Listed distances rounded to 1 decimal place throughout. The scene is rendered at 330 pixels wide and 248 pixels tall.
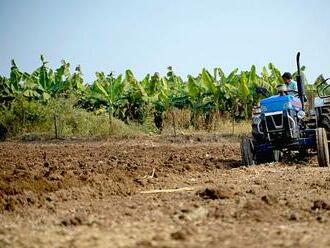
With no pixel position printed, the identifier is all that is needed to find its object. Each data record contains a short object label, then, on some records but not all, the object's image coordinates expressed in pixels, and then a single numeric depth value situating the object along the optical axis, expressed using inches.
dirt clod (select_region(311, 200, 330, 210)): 404.6
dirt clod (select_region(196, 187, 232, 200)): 464.4
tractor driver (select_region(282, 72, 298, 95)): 798.5
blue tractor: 746.8
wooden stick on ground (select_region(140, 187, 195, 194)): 533.5
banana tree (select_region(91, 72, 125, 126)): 1746.1
